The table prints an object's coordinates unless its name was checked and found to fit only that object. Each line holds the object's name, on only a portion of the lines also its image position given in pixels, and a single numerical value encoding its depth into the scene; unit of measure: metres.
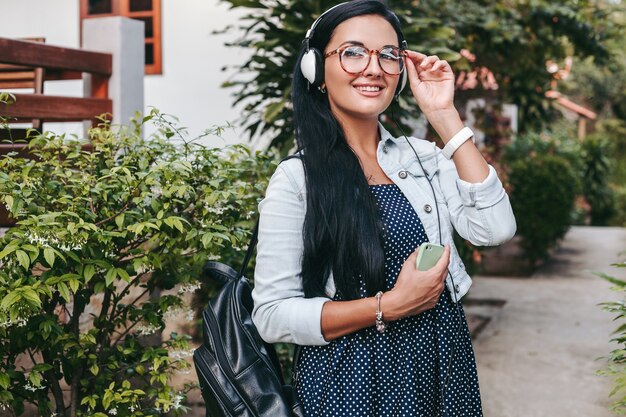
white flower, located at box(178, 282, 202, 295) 3.43
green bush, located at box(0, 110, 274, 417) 2.83
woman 2.08
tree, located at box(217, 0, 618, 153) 5.77
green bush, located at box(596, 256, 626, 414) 2.87
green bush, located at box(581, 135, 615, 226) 21.42
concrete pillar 4.78
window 8.26
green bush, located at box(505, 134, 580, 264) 11.92
